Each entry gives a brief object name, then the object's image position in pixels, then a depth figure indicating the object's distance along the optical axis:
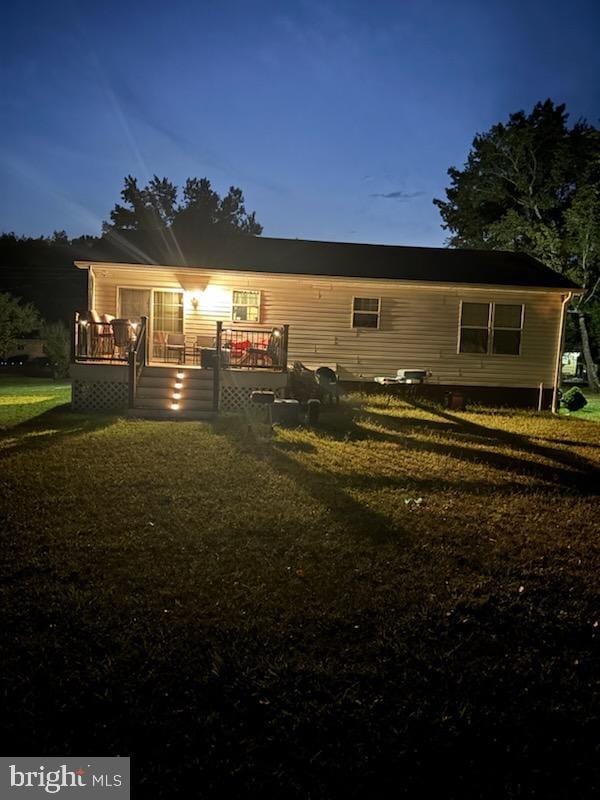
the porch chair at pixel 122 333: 11.03
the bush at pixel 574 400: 14.59
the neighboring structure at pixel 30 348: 35.81
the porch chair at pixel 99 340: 11.06
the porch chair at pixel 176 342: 13.41
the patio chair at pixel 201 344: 13.19
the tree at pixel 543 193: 24.55
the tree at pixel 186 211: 45.00
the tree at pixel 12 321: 26.69
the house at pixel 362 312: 13.52
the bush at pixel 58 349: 25.92
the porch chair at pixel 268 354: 11.39
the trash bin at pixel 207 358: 11.55
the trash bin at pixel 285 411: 9.71
